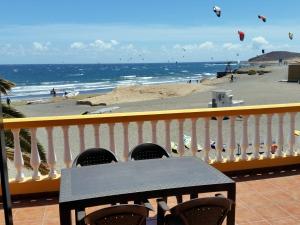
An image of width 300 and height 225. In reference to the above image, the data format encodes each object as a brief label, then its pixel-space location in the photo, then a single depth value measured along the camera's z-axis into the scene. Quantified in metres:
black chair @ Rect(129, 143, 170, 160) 2.88
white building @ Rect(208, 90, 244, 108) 15.33
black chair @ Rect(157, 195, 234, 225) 1.85
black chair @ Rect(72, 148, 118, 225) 2.76
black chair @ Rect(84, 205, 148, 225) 1.74
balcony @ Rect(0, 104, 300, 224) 3.07
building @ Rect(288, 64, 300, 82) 35.95
